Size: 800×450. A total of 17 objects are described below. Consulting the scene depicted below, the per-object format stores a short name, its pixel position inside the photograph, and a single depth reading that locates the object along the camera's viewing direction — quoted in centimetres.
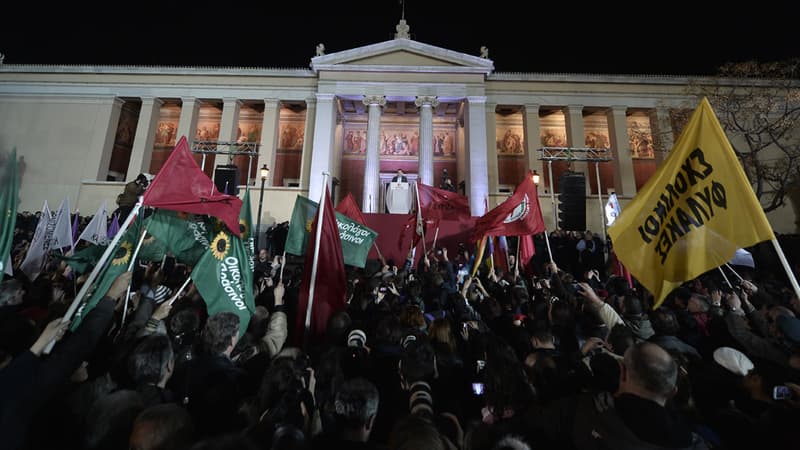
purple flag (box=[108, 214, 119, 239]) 1033
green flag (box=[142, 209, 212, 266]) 530
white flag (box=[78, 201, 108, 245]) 964
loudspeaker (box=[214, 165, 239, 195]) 1755
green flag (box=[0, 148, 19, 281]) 338
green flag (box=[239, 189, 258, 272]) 559
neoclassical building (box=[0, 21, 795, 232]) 2241
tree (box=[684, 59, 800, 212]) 1719
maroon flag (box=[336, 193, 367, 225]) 969
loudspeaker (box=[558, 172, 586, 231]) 1428
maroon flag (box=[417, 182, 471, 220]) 1070
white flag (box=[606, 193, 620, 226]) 1311
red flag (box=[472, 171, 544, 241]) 765
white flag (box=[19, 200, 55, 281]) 730
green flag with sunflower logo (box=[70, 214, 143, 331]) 389
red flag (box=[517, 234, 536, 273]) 903
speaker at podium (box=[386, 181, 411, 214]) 2028
